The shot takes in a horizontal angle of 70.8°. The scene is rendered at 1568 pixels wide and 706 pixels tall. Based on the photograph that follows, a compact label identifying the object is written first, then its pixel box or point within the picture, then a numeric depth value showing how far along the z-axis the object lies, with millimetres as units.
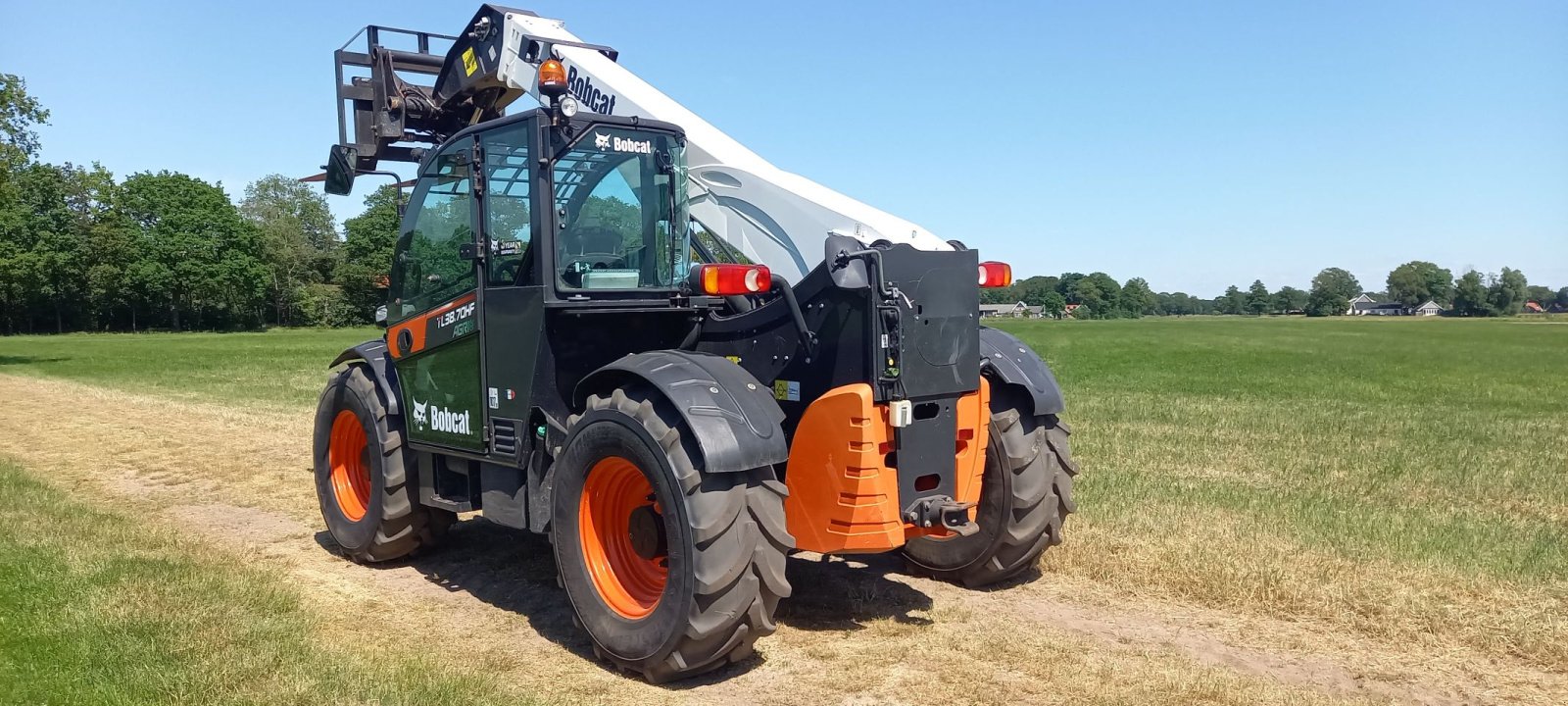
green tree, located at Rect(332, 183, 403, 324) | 64438
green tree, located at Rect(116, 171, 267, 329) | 66562
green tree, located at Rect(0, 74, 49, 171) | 27172
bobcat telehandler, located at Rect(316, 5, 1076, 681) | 4914
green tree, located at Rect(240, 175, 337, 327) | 79062
